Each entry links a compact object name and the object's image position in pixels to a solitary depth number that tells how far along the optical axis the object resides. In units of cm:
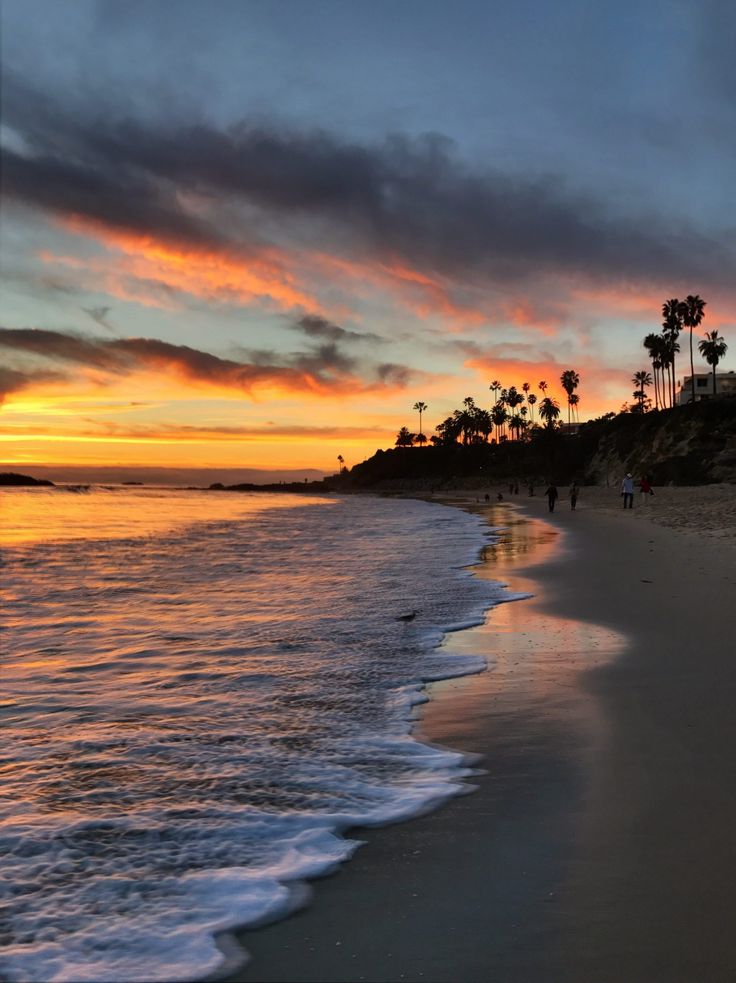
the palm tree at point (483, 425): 19638
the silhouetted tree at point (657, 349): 11400
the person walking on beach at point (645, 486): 4360
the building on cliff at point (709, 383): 12309
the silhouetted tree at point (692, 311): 10444
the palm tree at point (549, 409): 17312
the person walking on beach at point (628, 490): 4069
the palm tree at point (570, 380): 16988
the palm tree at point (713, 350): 11075
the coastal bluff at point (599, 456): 6938
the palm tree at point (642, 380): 16825
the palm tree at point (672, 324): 10706
